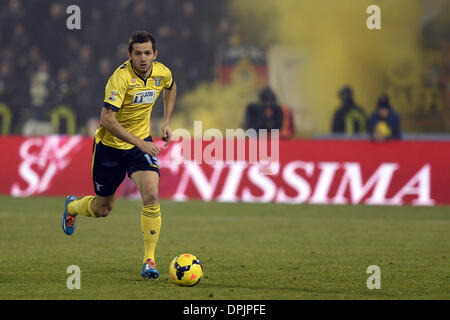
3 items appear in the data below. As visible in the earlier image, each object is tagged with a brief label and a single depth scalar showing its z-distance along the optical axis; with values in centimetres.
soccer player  1557
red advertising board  2959
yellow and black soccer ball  1456
